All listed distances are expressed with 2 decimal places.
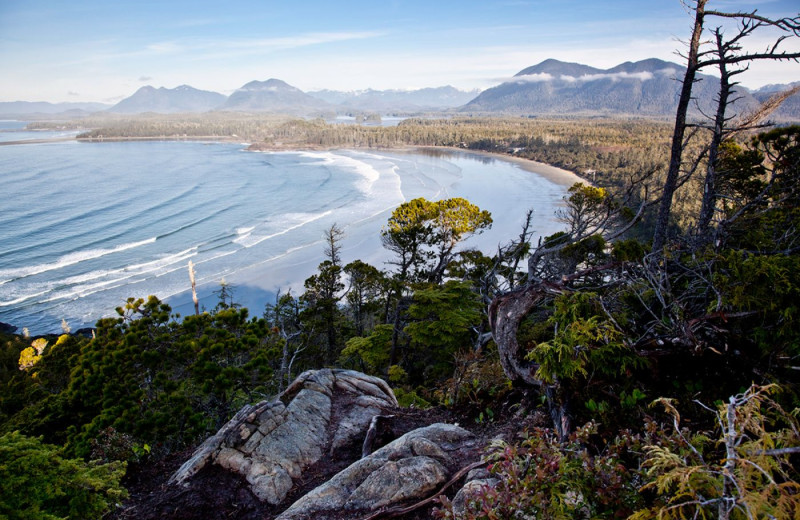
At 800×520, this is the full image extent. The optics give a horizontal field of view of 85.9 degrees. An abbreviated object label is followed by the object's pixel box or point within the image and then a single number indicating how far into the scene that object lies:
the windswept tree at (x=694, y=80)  7.78
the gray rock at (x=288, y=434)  6.16
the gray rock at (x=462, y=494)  3.88
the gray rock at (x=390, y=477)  4.59
